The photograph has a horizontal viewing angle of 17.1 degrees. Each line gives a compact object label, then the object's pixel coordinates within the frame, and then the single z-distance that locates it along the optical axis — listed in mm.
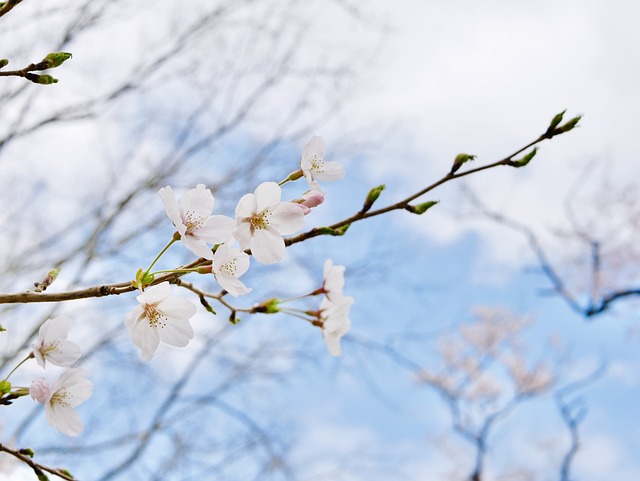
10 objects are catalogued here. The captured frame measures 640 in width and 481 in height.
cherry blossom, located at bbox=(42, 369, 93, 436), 1067
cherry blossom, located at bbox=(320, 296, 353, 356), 1085
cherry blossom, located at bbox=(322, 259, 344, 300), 1103
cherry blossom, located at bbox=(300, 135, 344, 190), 1070
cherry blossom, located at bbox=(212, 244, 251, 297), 1024
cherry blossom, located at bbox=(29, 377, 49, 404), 1046
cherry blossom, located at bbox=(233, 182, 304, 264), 1040
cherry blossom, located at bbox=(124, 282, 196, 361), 1038
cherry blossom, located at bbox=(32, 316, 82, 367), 1064
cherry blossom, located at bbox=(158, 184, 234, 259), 1030
